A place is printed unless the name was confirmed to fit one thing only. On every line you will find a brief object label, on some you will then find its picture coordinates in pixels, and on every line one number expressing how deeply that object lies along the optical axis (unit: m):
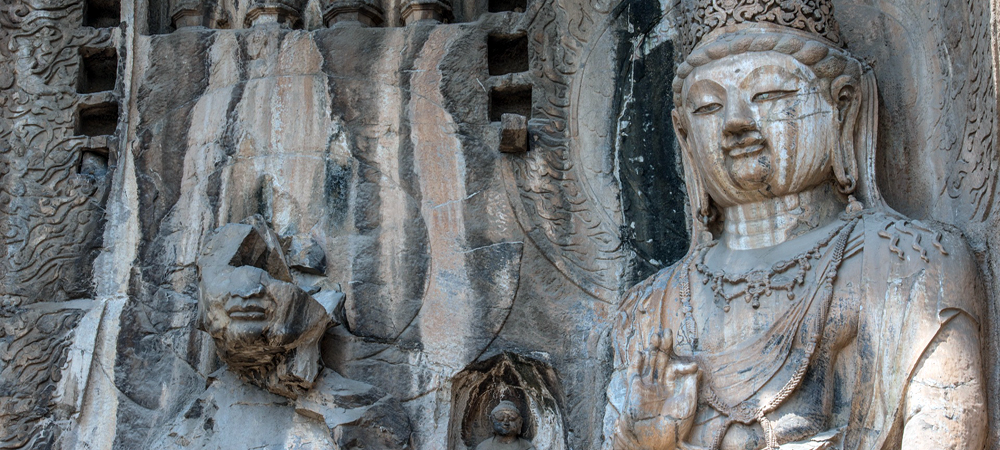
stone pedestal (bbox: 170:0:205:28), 9.74
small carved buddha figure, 8.45
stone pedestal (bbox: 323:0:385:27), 9.53
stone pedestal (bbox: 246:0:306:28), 9.57
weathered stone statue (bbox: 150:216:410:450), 8.09
